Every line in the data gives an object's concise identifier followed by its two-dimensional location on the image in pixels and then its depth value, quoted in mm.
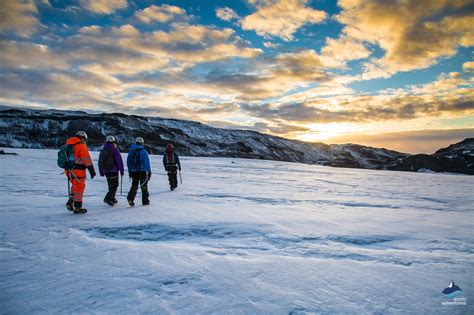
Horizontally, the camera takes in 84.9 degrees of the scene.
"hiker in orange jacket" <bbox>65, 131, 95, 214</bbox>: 6324
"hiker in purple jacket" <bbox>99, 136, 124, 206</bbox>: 7438
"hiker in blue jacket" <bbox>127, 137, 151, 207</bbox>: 7715
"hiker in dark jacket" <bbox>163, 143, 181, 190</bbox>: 11586
